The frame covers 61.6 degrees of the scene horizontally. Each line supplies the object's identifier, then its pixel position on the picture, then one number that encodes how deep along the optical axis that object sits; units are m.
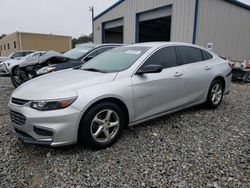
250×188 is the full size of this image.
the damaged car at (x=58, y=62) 5.67
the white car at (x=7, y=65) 10.60
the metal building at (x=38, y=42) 30.53
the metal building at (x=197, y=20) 10.36
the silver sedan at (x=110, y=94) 2.58
